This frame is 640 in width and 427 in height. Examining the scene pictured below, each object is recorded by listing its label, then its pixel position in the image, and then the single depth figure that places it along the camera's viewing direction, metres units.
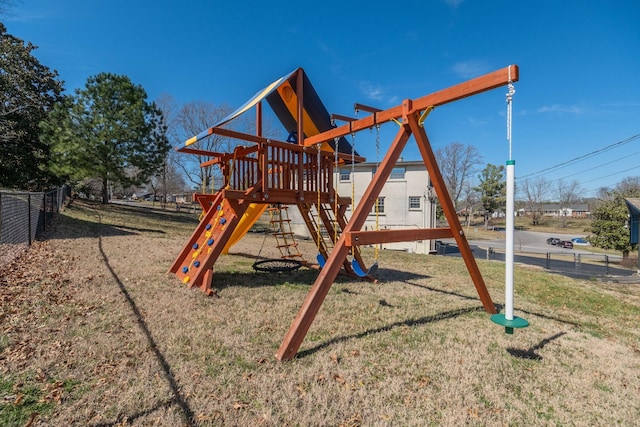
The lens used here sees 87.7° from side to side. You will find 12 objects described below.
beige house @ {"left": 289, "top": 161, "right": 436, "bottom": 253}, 25.62
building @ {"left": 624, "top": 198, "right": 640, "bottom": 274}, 17.22
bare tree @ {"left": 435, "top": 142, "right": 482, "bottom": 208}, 50.97
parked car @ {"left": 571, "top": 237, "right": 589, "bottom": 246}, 38.77
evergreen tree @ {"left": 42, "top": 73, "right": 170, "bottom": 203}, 18.16
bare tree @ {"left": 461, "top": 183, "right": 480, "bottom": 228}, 52.78
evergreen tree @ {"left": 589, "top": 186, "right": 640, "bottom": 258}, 23.44
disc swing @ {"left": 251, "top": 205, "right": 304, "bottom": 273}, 7.04
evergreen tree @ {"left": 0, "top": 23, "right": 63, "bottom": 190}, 18.19
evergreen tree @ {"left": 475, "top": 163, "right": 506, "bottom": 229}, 50.41
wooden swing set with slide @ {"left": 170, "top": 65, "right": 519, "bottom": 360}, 3.69
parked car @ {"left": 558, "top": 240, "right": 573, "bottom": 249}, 35.91
